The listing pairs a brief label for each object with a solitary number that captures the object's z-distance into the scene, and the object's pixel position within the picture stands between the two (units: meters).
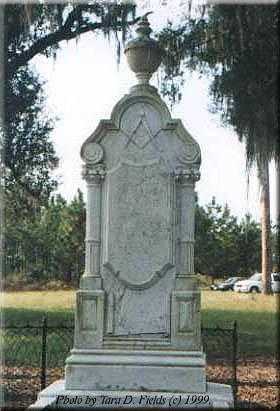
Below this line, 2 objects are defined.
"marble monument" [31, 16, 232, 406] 5.86
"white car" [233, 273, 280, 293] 34.00
